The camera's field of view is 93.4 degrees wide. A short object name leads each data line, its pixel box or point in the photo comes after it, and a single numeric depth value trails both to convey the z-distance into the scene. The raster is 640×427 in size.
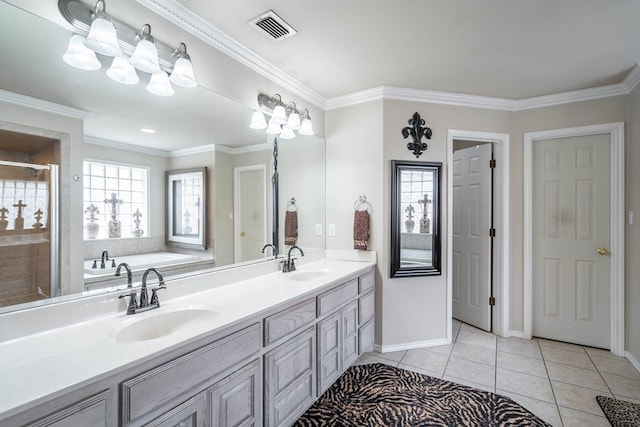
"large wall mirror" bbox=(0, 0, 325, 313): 1.19
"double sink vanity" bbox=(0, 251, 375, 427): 0.89
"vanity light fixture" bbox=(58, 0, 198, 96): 1.31
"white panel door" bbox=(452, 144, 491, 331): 3.26
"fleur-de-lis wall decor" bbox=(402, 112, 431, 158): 2.84
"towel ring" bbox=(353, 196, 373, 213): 2.85
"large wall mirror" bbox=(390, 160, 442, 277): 2.82
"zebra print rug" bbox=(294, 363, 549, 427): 1.87
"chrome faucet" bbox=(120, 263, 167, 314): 1.43
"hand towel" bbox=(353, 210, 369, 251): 2.82
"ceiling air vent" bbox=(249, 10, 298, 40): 1.76
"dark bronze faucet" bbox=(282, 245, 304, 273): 2.47
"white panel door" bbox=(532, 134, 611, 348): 2.82
